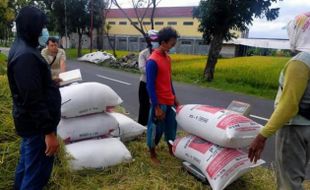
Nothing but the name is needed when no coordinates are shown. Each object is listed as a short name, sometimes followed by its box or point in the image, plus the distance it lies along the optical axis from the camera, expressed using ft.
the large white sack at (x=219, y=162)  6.74
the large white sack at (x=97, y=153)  7.70
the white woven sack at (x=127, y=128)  9.51
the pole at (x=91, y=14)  63.26
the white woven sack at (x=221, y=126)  6.61
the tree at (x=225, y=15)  27.60
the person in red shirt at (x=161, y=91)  8.06
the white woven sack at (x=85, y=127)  8.12
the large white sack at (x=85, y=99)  7.99
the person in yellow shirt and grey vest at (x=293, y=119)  4.79
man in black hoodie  5.03
